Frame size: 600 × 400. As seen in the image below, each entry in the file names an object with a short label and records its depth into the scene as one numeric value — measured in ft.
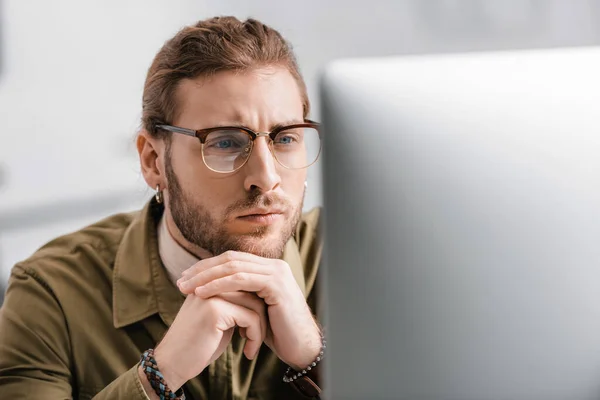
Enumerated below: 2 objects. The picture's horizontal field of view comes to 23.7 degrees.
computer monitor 3.23
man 4.19
